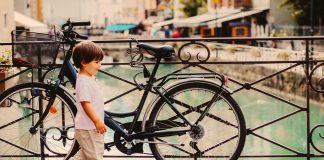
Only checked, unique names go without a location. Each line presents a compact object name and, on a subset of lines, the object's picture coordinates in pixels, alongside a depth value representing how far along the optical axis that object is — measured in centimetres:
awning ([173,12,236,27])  3808
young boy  331
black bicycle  375
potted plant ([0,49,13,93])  482
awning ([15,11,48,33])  3145
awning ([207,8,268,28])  3422
